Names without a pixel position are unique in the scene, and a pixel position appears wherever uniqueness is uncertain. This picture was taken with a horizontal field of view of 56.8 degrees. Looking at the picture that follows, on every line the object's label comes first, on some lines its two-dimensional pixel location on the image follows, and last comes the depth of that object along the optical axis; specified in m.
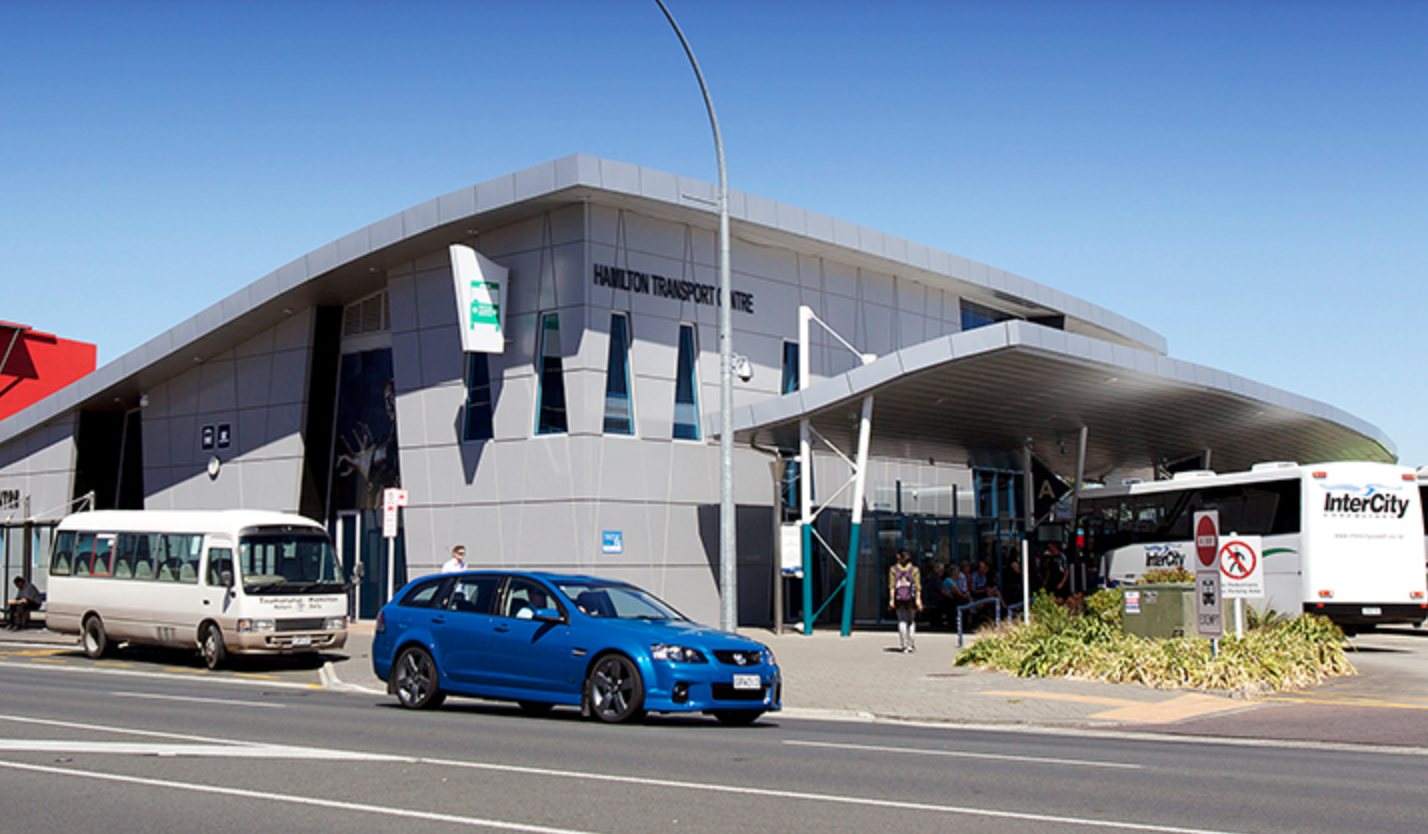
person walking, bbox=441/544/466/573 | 21.87
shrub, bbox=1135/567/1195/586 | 21.61
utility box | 18.80
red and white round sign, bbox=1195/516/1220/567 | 17.39
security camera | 27.81
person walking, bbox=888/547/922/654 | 22.22
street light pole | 18.62
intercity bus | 23.89
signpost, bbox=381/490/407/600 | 23.33
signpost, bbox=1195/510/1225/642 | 17.34
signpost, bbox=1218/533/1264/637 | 19.09
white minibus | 20.86
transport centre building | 26.91
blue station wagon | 12.45
